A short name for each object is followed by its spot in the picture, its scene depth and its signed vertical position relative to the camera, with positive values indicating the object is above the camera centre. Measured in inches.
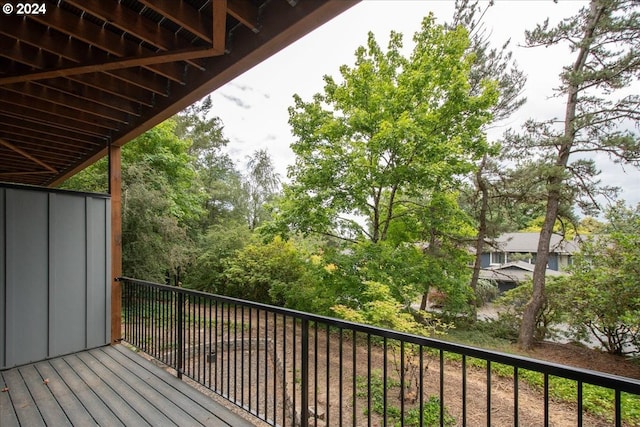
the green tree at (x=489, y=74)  323.3 +155.2
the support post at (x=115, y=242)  138.5 -16.2
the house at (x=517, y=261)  372.2 -88.1
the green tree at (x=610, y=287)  236.7 -66.1
